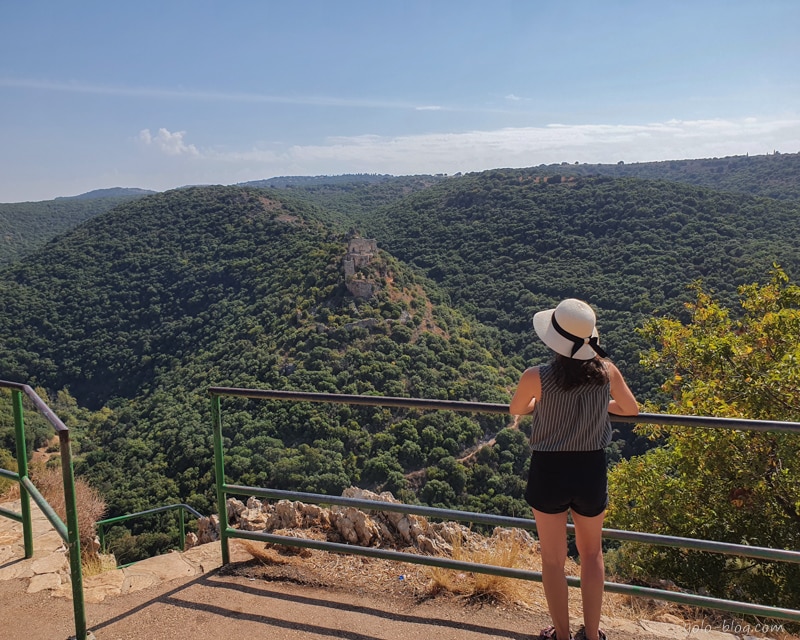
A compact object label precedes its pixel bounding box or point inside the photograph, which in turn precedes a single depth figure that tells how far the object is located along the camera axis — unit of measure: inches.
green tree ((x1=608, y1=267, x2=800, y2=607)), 208.4
